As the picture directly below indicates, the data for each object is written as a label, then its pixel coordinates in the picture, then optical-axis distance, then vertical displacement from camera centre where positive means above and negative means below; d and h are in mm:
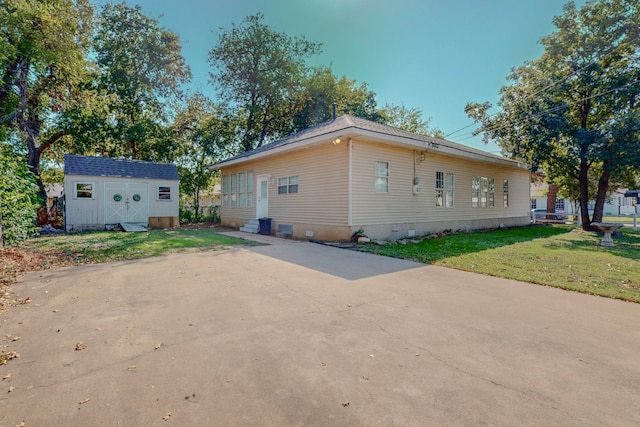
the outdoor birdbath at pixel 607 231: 9188 -740
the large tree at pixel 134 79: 19984 +9002
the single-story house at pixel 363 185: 9766 +894
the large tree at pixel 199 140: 21844 +4969
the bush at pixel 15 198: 7215 +223
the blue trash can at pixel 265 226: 12727 -817
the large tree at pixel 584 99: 11641 +4629
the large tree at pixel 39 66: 10844 +6352
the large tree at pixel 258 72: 21750 +10083
